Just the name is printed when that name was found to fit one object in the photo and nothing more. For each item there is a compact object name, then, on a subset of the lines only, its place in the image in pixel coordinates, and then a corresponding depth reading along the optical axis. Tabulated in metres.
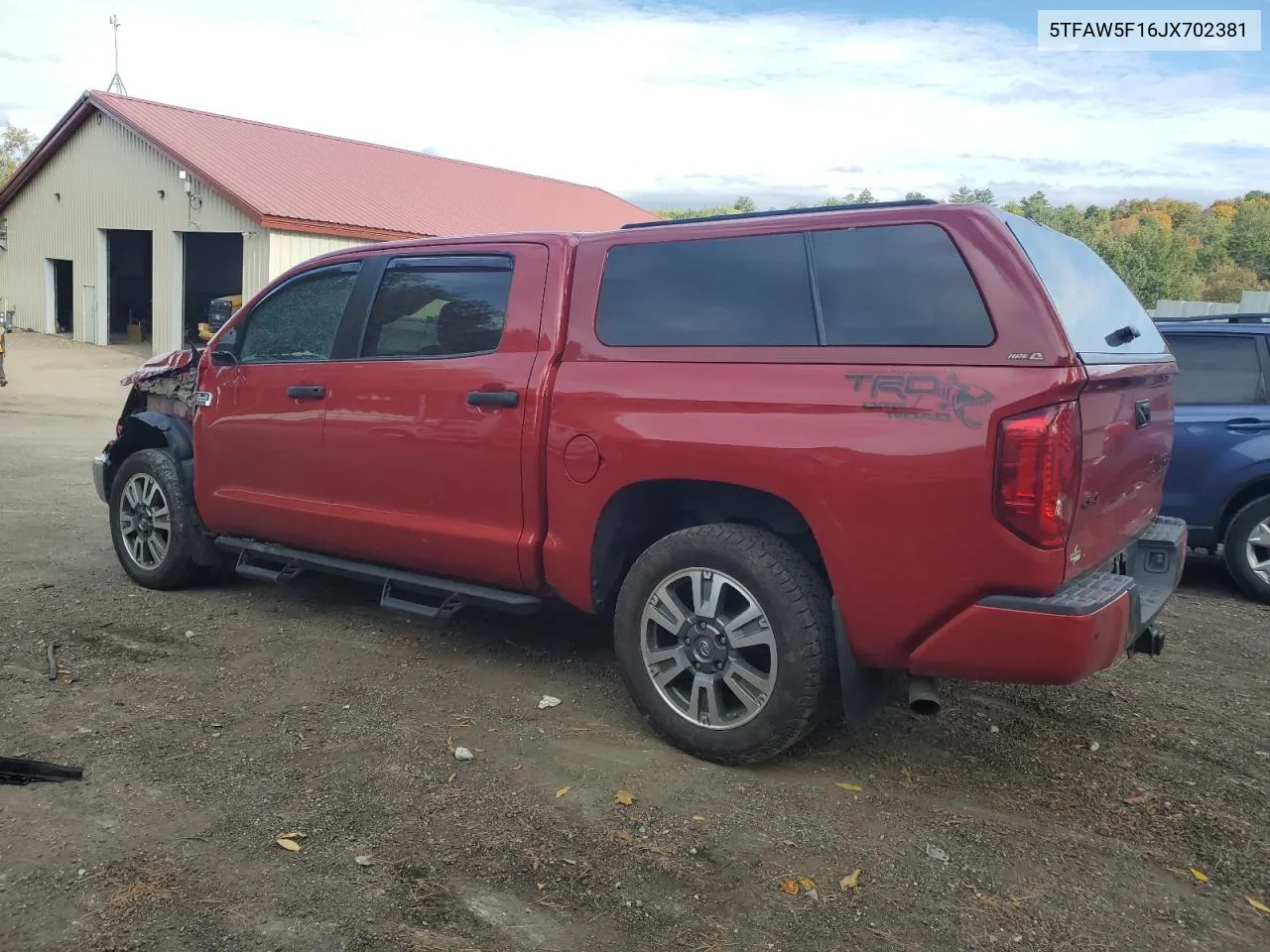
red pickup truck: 3.28
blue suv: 6.54
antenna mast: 35.50
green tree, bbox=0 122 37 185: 57.78
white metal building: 21.58
